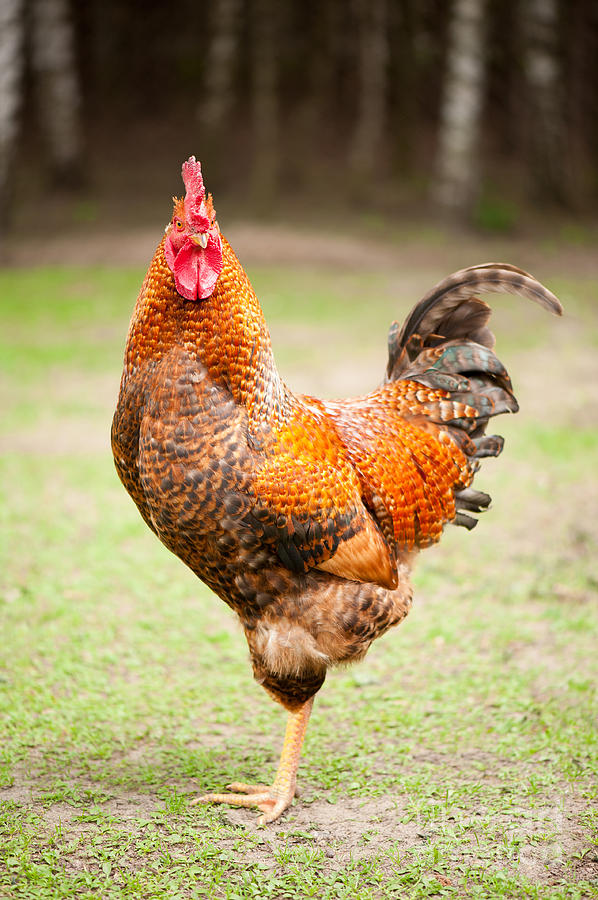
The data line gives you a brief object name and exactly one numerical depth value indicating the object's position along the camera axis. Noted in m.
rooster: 3.15
